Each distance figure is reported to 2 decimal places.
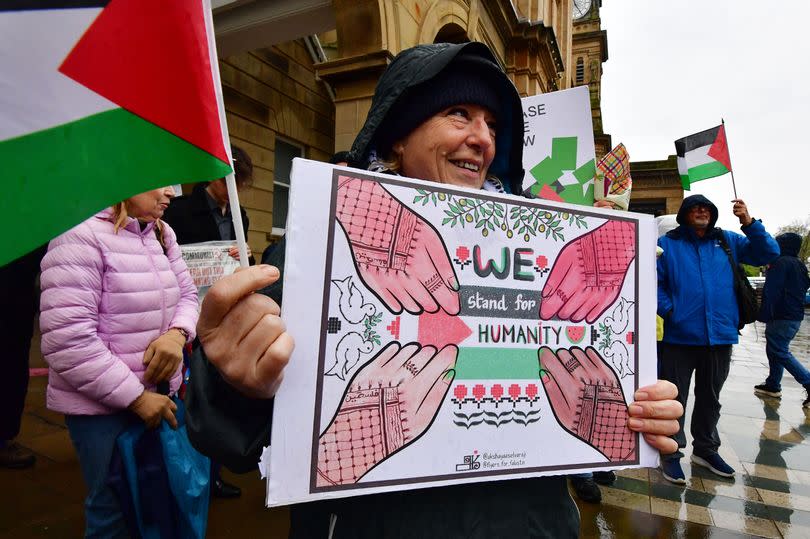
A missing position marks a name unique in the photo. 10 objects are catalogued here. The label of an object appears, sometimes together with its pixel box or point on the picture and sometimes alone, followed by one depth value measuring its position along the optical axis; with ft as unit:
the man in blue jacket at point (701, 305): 11.88
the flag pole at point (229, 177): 2.46
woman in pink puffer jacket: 4.88
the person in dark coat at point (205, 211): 9.11
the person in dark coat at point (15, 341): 8.92
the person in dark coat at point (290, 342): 2.53
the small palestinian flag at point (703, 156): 14.35
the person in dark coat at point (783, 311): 20.58
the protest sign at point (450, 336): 2.69
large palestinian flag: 2.15
